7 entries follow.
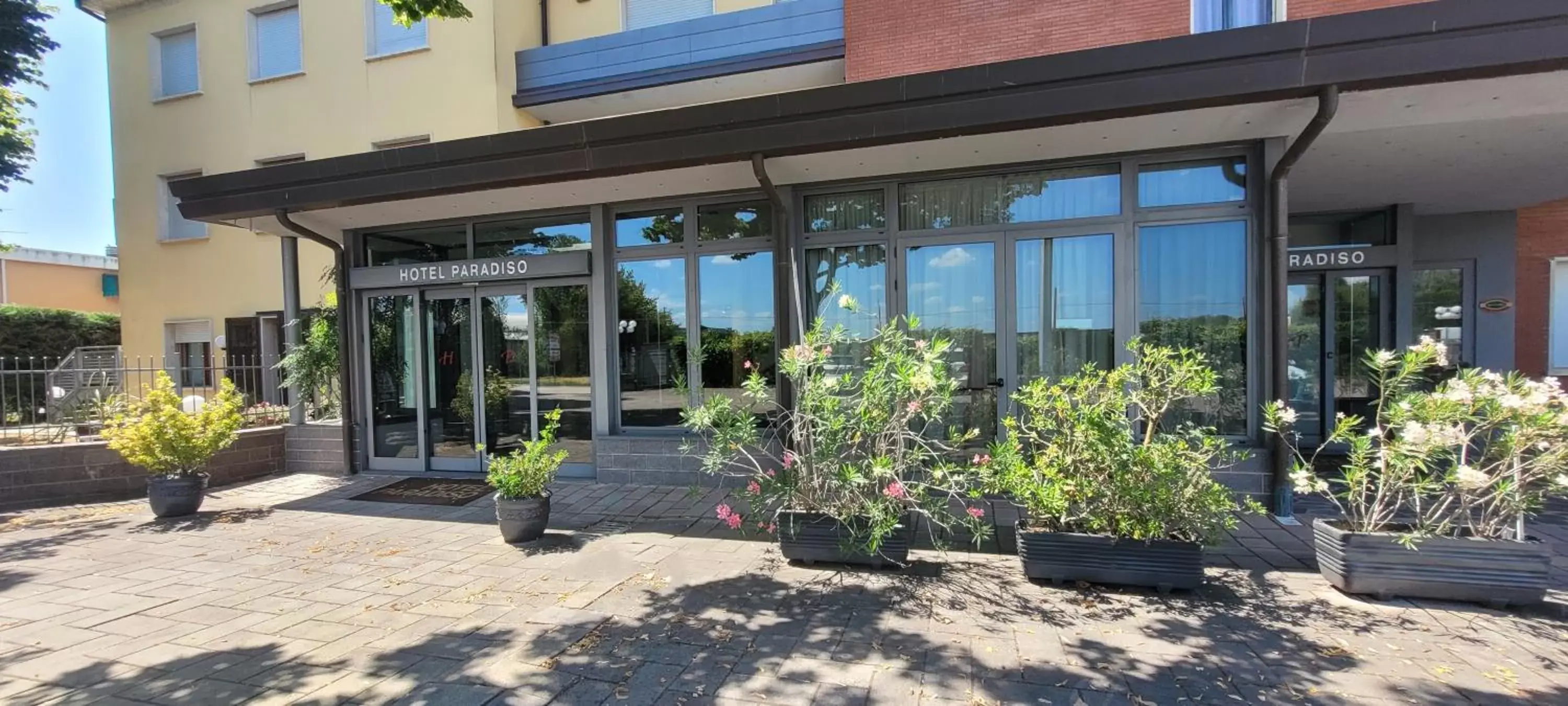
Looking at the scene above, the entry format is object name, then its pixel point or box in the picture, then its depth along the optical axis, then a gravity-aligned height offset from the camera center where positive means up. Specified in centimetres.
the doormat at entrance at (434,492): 655 -158
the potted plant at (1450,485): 336 -89
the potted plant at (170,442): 591 -88
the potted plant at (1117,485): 371 -92
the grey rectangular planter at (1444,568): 338 -131
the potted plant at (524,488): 493 -113
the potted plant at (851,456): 396 -79
